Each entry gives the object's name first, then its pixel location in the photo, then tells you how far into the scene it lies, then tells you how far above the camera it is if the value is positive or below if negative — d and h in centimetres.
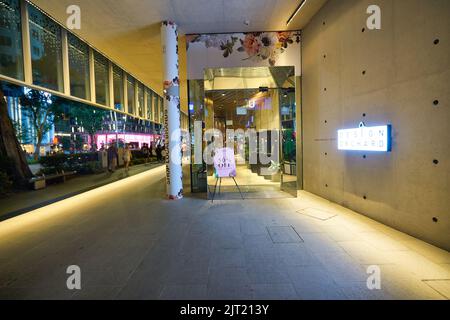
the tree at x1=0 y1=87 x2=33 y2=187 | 553 +8
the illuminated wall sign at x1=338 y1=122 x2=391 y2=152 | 314 +10
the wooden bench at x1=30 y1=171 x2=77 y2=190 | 585 -76
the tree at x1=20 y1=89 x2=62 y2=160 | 563 +113
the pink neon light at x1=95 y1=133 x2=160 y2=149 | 897 +57
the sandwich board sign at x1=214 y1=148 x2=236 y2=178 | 558 -38
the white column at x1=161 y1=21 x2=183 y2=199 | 501 +95
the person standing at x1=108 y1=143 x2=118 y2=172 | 870 -21
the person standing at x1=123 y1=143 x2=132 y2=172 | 959 -25
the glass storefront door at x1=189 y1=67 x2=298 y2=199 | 568 +76
